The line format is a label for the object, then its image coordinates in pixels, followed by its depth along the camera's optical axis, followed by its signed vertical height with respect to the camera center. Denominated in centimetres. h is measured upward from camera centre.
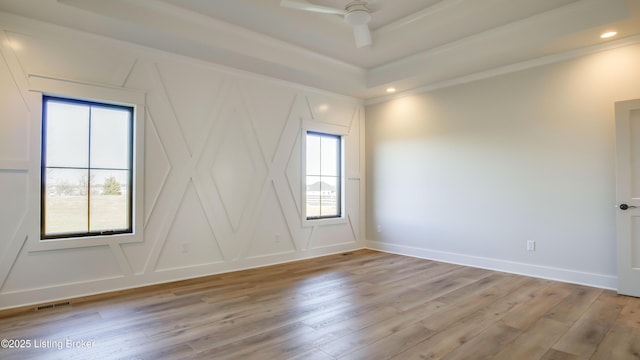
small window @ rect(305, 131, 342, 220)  584 +19
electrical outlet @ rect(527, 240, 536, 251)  445 -77
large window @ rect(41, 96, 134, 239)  356 +21
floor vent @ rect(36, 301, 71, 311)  325 -113
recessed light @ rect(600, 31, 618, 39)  367 +163
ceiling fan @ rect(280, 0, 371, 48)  325 +172
